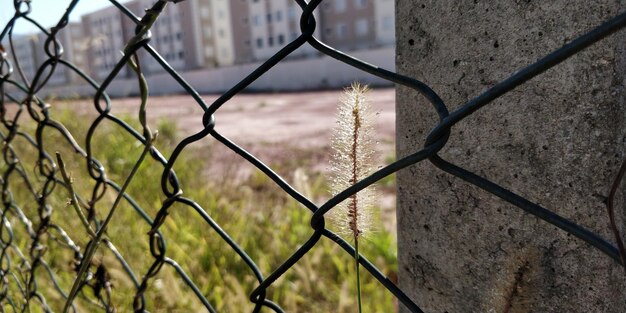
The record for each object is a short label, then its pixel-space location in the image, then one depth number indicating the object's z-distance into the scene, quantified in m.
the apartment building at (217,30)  47.59
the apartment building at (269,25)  42.12
